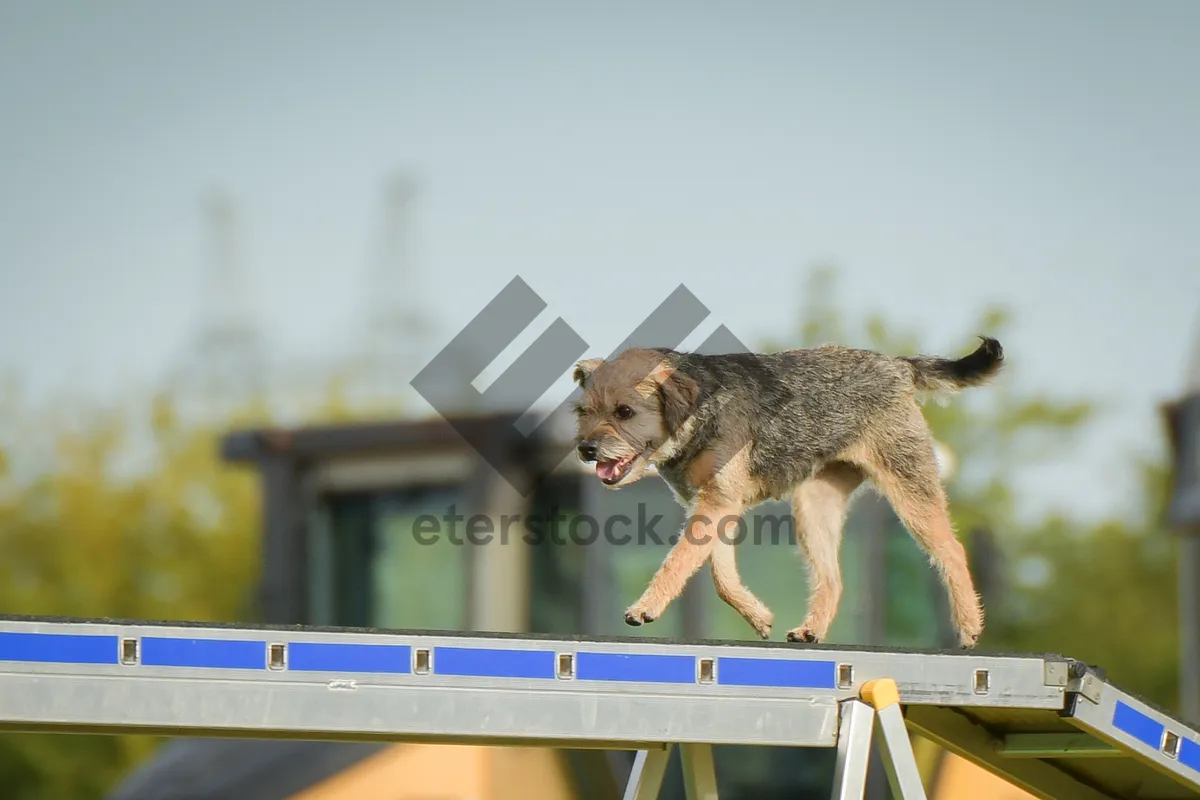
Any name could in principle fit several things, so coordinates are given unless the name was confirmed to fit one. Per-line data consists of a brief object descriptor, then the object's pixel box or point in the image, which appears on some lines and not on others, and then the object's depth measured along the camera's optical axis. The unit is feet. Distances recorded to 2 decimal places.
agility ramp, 31.73
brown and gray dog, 40.68
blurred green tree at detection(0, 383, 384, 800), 199.11
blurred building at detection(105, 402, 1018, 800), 75.41
